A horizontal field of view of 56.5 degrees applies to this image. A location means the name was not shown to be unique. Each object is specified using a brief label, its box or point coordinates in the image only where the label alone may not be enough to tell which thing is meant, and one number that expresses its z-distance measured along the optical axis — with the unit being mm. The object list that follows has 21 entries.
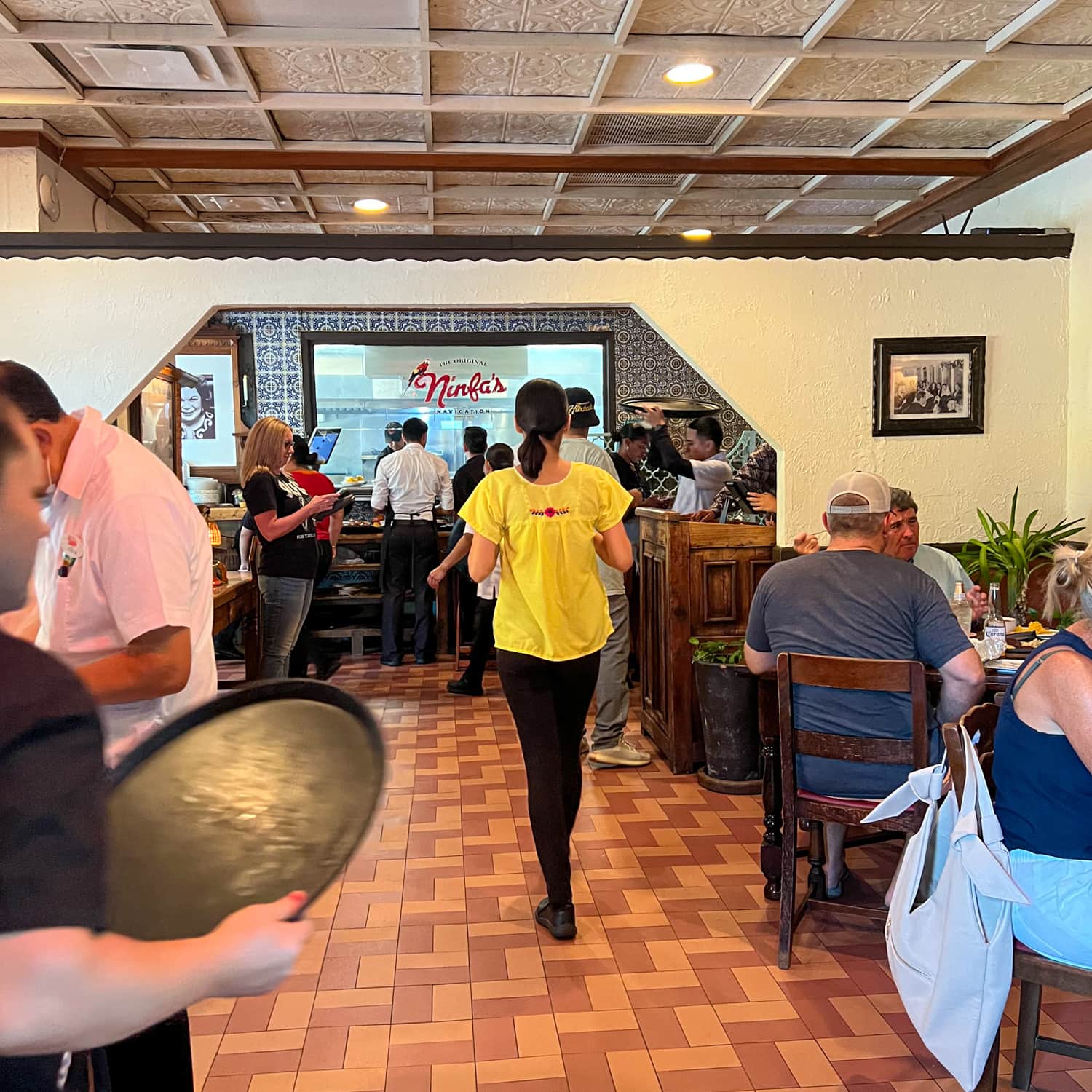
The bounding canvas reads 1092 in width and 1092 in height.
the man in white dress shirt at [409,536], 7441
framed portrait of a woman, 9672
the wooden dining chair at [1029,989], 2066
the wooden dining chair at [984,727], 2404
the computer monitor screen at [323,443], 8289
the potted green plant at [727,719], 4438
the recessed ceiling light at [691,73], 4863
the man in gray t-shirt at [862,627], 2953
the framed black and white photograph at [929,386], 5211
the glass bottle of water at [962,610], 3709
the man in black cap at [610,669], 4930
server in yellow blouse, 3109
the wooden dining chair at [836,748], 2783
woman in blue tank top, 2059
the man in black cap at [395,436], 8156
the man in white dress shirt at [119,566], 1652
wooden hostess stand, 4820
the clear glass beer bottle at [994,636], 3404
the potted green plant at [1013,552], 4852
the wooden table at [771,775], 3346
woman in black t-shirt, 5047
